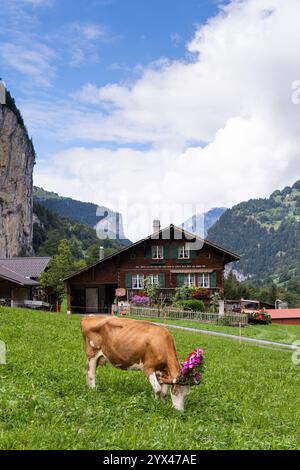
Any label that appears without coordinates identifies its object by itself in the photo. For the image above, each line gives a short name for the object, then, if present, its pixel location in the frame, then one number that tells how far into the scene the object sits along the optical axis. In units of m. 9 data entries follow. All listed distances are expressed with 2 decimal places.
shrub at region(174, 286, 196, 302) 48.88
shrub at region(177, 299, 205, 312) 44.88
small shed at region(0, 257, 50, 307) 48.70
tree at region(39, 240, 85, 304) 57.78
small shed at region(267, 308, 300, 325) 73.50
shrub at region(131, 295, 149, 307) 47.53
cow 10.09
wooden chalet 50.81
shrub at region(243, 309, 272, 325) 45.38
